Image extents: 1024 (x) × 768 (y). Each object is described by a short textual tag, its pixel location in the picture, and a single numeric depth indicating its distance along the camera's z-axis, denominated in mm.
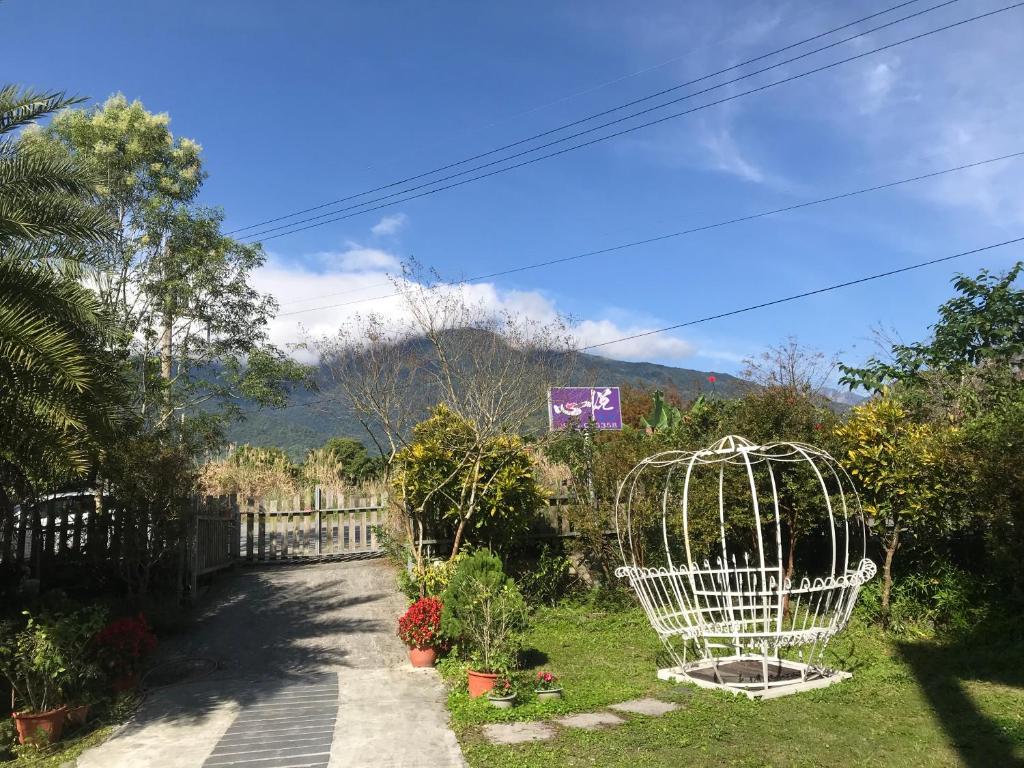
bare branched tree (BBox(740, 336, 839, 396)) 21922
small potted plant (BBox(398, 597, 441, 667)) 7531
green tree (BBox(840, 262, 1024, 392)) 12430
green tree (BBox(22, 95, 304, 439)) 12953
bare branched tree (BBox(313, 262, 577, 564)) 9836
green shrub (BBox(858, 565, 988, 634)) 7988
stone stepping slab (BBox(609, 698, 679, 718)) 5734
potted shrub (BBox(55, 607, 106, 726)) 5664
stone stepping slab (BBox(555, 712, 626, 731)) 5414
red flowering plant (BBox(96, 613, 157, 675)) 6473
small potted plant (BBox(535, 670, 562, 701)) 6105
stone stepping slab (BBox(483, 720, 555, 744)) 5176
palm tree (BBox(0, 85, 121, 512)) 5758
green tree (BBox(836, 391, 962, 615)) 7746
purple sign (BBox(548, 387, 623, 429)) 11852
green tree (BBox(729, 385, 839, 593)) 8906
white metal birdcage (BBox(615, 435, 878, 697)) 6484
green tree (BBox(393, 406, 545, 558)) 9672
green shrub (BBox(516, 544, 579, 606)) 10359
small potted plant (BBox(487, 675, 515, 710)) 5922
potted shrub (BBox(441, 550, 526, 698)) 6320
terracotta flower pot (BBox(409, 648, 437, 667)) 7574
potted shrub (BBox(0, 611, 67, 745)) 5363
